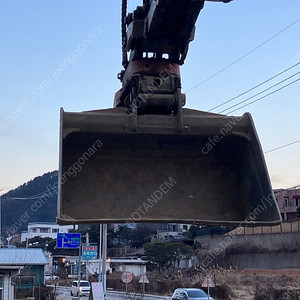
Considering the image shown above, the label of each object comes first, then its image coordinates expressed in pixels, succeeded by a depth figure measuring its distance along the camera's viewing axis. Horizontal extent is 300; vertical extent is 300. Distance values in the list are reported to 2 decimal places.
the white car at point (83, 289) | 39.34
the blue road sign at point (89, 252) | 30.92
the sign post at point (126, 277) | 27.15
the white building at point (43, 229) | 113.66
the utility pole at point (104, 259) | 24.45
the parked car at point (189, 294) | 23.46
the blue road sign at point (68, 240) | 35.56
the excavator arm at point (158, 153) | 5.98
